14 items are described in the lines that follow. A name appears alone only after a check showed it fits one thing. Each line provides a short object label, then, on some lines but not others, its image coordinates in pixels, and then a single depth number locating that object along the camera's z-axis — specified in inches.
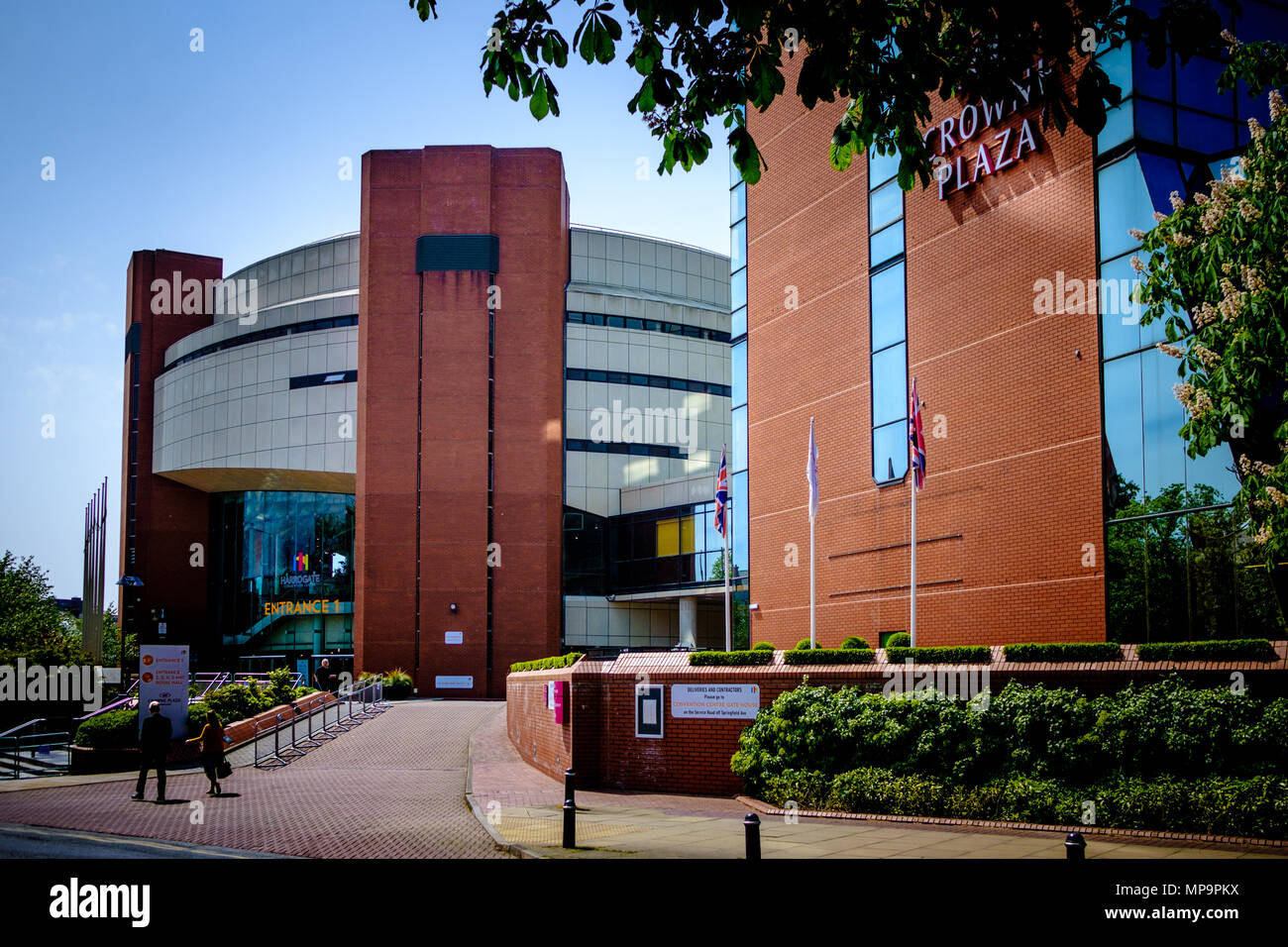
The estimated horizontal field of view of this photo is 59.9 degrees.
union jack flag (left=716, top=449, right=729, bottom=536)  997.8
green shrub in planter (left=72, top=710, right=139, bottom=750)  1016.9
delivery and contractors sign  791.1
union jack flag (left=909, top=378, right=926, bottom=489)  844.6
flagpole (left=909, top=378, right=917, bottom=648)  811.4
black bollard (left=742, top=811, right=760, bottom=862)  428.1
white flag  969.5
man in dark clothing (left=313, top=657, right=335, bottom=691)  1676.2
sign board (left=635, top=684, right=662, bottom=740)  822.5
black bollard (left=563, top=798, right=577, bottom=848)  538.0
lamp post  1647.9
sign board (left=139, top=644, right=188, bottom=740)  999.6
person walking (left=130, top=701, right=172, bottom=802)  762.2
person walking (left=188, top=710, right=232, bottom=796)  782.5
